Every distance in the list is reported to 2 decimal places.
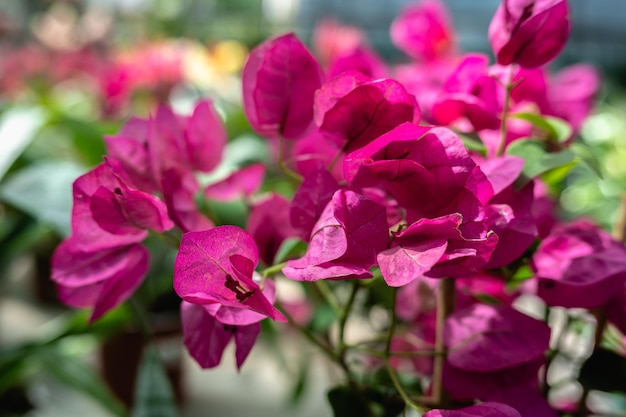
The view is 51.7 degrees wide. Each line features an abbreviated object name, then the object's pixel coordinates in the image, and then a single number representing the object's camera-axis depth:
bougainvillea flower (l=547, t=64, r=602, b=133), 0.35
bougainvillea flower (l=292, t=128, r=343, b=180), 0.23
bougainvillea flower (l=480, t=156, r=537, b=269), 0.20
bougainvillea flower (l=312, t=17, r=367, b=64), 0.94
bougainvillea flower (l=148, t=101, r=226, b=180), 0.24
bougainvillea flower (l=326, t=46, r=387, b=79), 0.32
